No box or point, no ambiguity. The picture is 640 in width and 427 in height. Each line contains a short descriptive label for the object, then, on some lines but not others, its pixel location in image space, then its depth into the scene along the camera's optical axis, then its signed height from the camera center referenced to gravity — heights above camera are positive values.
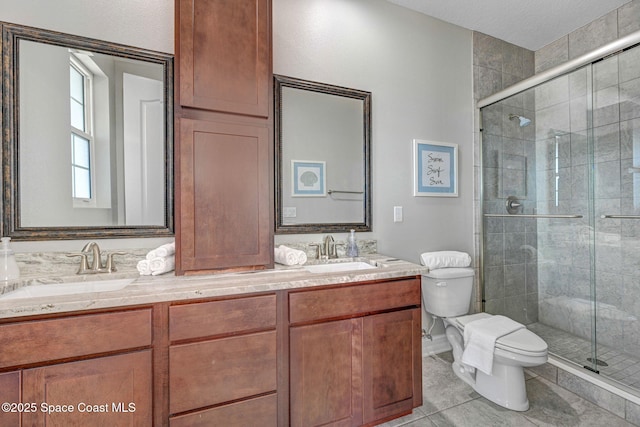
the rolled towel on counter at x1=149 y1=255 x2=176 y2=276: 1.44 -0.25
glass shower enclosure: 2.01 +0.00
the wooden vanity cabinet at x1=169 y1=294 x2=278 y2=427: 1.19 -0.63
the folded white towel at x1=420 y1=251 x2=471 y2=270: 2.24 -0.36
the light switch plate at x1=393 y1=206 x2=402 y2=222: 2.26 +0.00
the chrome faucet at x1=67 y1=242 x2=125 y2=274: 1.44 -0.23
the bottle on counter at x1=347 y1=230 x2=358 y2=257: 1.98 -0.22
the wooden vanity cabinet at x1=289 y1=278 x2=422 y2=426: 1.39 -0.71
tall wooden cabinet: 1.42 +0.40
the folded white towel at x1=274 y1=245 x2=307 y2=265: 1.69 -0.25
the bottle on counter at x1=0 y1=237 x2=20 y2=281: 1.27 -0.21
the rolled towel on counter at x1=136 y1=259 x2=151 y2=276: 1.44 -0.26
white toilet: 1.68 -0.79
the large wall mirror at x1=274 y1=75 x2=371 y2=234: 1.92 +0.39
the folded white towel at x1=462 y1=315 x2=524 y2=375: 1.75 -0.78
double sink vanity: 1.03 -0.56
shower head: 2.47 +0.78
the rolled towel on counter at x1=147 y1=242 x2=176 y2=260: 1.46 -0.19
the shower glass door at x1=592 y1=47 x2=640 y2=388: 1.97 -0.01
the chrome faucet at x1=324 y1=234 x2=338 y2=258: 1.96 -0.23
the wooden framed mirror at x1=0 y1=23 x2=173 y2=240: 1.39 +0.40
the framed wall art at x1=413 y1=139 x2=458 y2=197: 2.33 +0.36
